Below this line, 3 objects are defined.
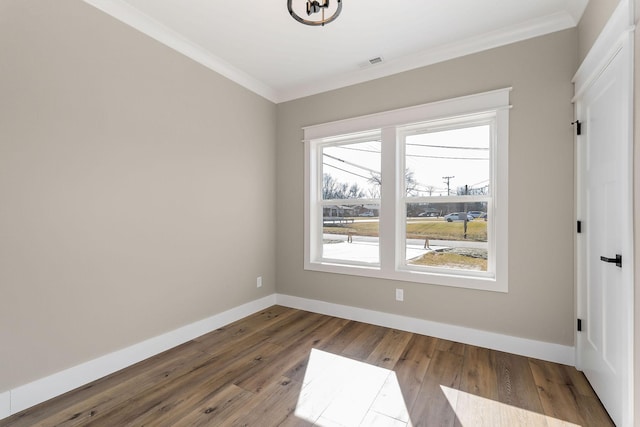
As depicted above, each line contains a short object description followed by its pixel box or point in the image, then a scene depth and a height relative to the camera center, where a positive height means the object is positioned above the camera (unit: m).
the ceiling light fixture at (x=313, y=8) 1.55 +1.13
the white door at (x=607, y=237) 1.49 -0.15
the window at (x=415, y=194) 2.70 +0.20
